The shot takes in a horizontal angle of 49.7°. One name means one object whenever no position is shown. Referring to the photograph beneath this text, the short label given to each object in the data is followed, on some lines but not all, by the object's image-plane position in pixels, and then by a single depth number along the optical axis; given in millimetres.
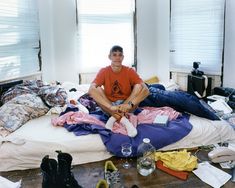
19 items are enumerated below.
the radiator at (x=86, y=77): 4301
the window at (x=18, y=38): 3172
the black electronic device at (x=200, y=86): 3605
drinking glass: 2158
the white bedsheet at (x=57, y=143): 2109
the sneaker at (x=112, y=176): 1789
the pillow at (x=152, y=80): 4362
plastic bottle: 2006
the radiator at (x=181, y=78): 4047
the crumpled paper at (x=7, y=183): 1795
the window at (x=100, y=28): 4172
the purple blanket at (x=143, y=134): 2180
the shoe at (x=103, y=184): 1669
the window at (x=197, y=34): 3631
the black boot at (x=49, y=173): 1606
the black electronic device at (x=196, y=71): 3736
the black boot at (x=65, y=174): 1619
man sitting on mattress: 2562
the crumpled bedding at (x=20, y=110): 2367
